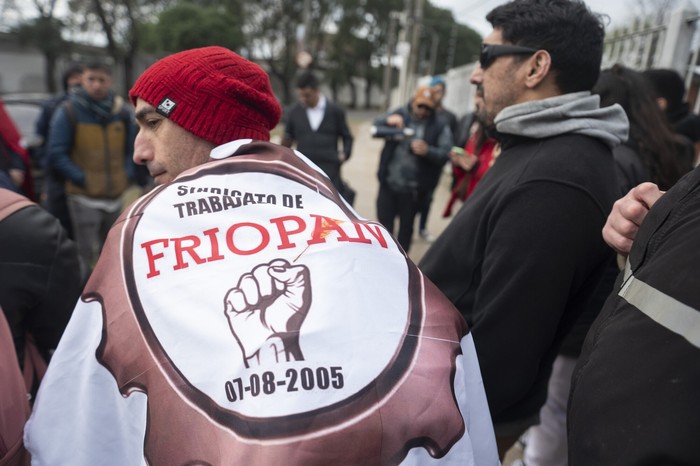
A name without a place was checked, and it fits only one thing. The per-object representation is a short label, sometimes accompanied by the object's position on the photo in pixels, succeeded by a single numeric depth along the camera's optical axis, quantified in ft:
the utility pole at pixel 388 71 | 86.39
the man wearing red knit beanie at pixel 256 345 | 2.73
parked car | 19.62
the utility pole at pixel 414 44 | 63.50
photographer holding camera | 16.03
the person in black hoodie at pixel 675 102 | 10.49
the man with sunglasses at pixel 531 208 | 4.78
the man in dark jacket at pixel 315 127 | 16.78
